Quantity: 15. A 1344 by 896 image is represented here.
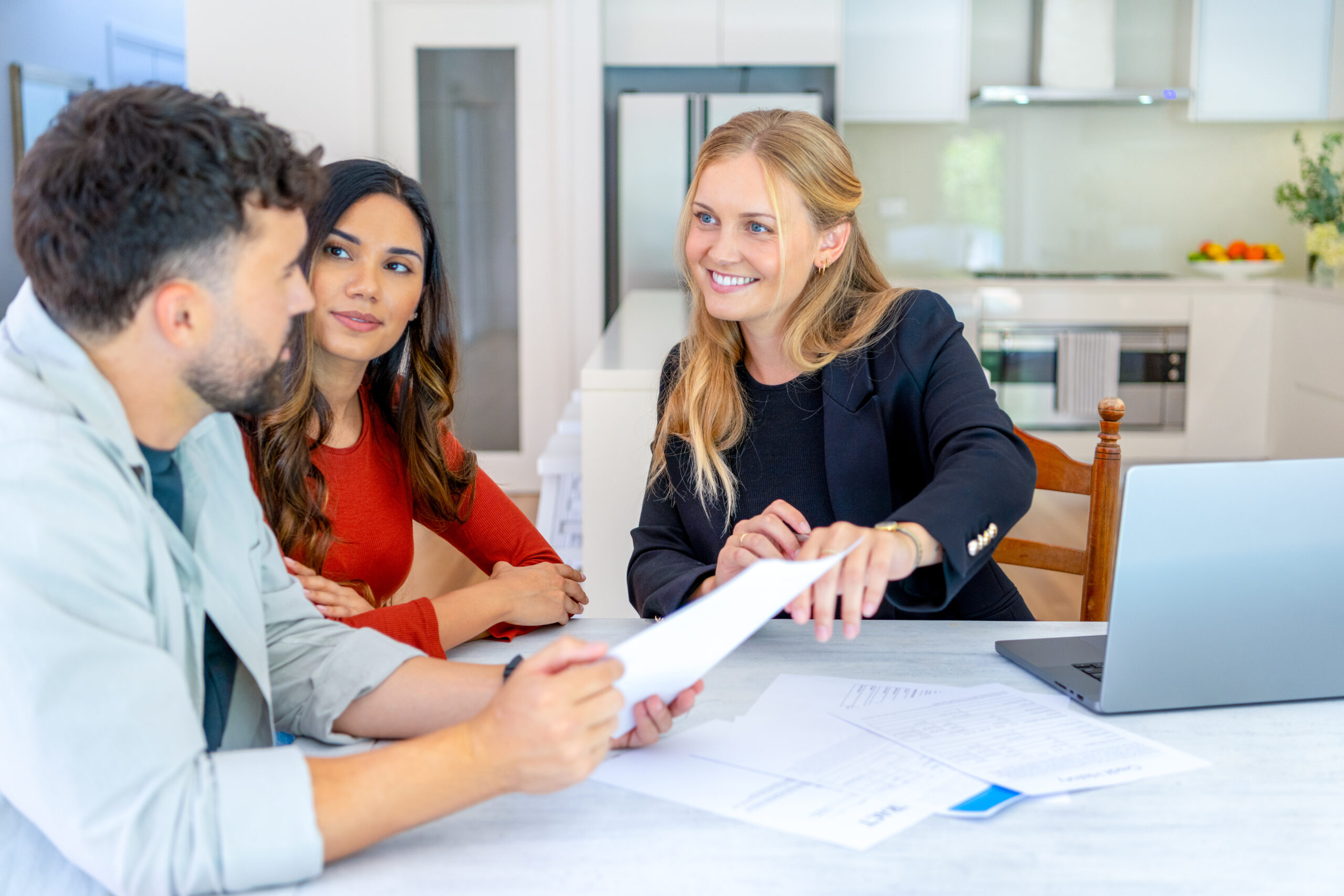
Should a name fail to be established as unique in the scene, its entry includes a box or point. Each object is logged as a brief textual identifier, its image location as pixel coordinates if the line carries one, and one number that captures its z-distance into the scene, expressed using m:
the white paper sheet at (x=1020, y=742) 0.95
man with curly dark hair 0.71
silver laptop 1.00
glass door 4.65
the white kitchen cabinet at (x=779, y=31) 4.68
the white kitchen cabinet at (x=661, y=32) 4.70
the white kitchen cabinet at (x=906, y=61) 4.92
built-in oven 4.88
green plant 4.76
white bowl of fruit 5.04
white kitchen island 4.50
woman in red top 1.41
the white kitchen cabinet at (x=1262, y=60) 4.93
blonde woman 1.56
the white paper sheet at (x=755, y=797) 0.86
